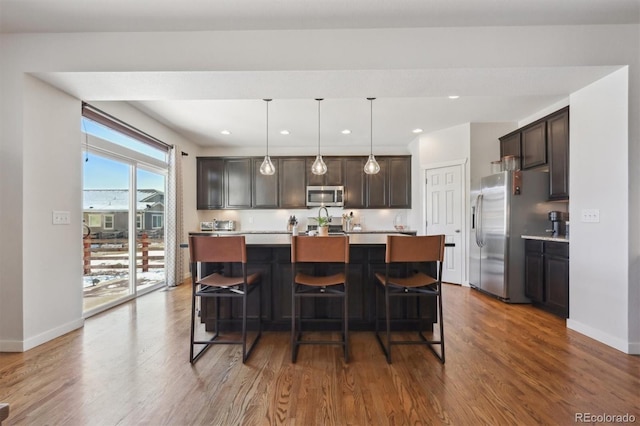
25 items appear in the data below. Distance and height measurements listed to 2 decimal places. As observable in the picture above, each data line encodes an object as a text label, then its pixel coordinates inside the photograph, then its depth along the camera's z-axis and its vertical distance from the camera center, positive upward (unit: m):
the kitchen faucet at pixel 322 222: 3.33 -0.12
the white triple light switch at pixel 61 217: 2.62 -0.05
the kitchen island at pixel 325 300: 2.73 -0.76
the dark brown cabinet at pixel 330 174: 5.72 +0.76
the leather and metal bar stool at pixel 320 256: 2.18 -0.34
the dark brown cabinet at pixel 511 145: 4.09 +0.99
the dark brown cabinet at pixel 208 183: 5.82 +0.59
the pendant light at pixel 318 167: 3.76 +0.59
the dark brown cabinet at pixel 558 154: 3.30 +0.70
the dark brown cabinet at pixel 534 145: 3.66 +0.89
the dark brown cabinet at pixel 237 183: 5.82 +0.59
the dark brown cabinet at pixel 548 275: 3.04 -0.73
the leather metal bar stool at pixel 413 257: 2.20 -0.35
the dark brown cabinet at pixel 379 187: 5.71 +0.49
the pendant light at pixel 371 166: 3.80 +0.61
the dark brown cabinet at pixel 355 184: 5.74 +0.56
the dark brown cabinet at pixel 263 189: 5.79 +0.47
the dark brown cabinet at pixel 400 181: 5.70 +0.62
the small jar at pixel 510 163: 3.97 +0.69
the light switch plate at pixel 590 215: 2.55 -0.03
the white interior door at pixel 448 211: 4.60 +0.01
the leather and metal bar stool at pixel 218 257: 2.20 -0.35
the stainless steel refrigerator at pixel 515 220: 3.64 -0.11
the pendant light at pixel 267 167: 3.86 +0.61
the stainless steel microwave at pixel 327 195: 5.65 +0.34
